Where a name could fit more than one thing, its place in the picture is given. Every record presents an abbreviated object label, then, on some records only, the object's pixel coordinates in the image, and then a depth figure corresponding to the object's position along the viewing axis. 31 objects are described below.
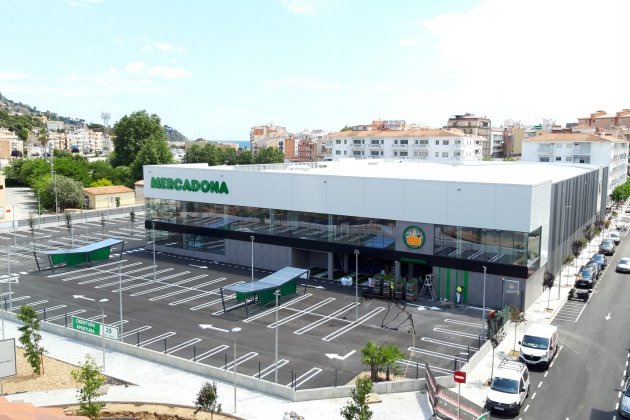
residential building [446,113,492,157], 154.75
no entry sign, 20.55
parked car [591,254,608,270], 46.50
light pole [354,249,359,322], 32.83
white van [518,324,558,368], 25.56
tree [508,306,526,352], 28.11
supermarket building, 34.78
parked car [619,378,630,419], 21.00
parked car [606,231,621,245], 59.20
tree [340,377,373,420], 18.08
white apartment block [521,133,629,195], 83.56
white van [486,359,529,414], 21.23
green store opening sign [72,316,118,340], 26.69
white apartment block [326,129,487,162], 106.62
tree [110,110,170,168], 106.31
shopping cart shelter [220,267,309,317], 33.66
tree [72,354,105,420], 19.16
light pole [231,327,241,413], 30.24
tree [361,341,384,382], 23.08
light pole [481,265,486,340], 31.00
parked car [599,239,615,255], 53.81
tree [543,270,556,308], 35.72
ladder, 37.00
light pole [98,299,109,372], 34.67
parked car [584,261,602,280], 42.95
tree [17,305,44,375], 24.36
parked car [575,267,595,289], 39.47
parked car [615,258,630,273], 45.75
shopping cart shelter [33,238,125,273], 43.75
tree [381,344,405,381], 23.06
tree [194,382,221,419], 19.16
